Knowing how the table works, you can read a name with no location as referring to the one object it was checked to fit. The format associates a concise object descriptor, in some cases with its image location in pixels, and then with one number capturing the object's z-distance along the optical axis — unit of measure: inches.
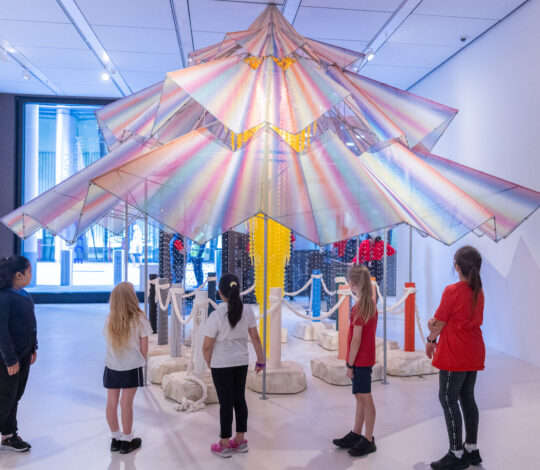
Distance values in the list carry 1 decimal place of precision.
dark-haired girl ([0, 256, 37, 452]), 117.6
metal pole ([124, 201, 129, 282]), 179.3
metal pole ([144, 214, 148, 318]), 171.9
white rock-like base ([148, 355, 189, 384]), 183.6
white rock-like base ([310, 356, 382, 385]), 181.9
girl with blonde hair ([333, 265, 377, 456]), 119.6
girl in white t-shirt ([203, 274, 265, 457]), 118.3
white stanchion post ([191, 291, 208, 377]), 171.9
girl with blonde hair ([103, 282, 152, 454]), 119.0
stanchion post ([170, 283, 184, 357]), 196.7
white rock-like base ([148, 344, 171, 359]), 208.1
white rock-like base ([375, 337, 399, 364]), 201.8
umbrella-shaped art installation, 147.4
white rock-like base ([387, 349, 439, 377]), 193.0
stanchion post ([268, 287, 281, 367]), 179.3
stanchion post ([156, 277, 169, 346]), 220.7
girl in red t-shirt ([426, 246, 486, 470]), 112.2
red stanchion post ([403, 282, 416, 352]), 205.2
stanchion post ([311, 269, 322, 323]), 286.5
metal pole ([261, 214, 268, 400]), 161.4
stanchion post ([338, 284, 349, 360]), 195.0
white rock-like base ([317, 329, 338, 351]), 239.1
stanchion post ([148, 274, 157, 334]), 258.2
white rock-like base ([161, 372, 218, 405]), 160.1
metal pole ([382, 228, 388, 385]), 184.0
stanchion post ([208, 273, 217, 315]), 250.5
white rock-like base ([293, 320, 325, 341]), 264.2
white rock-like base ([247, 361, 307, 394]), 171.9
